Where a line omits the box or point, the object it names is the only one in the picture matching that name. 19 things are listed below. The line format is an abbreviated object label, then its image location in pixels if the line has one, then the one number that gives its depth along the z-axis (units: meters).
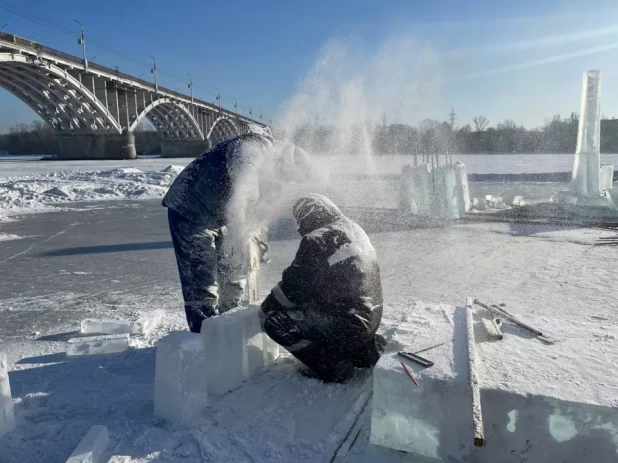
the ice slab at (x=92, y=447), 2.42
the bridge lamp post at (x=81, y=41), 41.71
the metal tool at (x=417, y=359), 2.71
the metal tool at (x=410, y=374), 2.57
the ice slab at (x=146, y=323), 4.66
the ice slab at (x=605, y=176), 13.17
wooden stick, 2.17
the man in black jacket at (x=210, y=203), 4.14
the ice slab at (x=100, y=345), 4.20
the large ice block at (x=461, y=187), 12.26
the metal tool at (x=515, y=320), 3.13
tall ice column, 12.28
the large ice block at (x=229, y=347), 3.35
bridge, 33.31
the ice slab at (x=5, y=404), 2.90
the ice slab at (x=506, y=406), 2.34
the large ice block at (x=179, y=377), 2.98
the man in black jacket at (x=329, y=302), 3.16
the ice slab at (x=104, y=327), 4.66
